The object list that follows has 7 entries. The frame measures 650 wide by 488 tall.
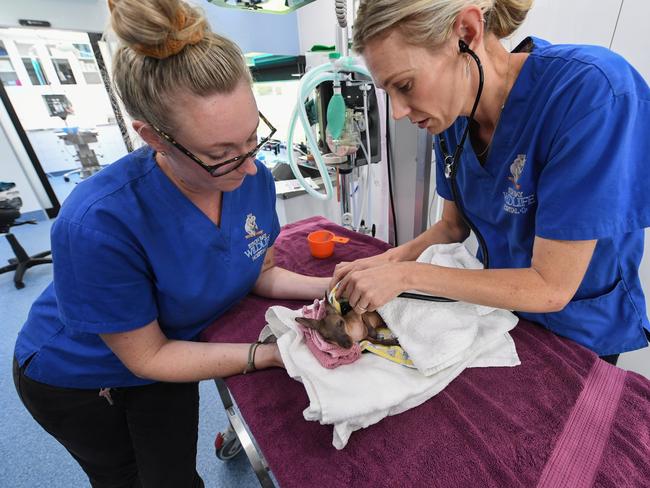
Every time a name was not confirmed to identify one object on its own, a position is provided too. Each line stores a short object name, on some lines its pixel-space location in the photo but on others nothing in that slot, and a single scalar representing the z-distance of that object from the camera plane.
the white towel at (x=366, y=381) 0.63
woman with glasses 0.67
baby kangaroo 0.75
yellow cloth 0.74
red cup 1.29
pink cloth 0.73
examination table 0.58
